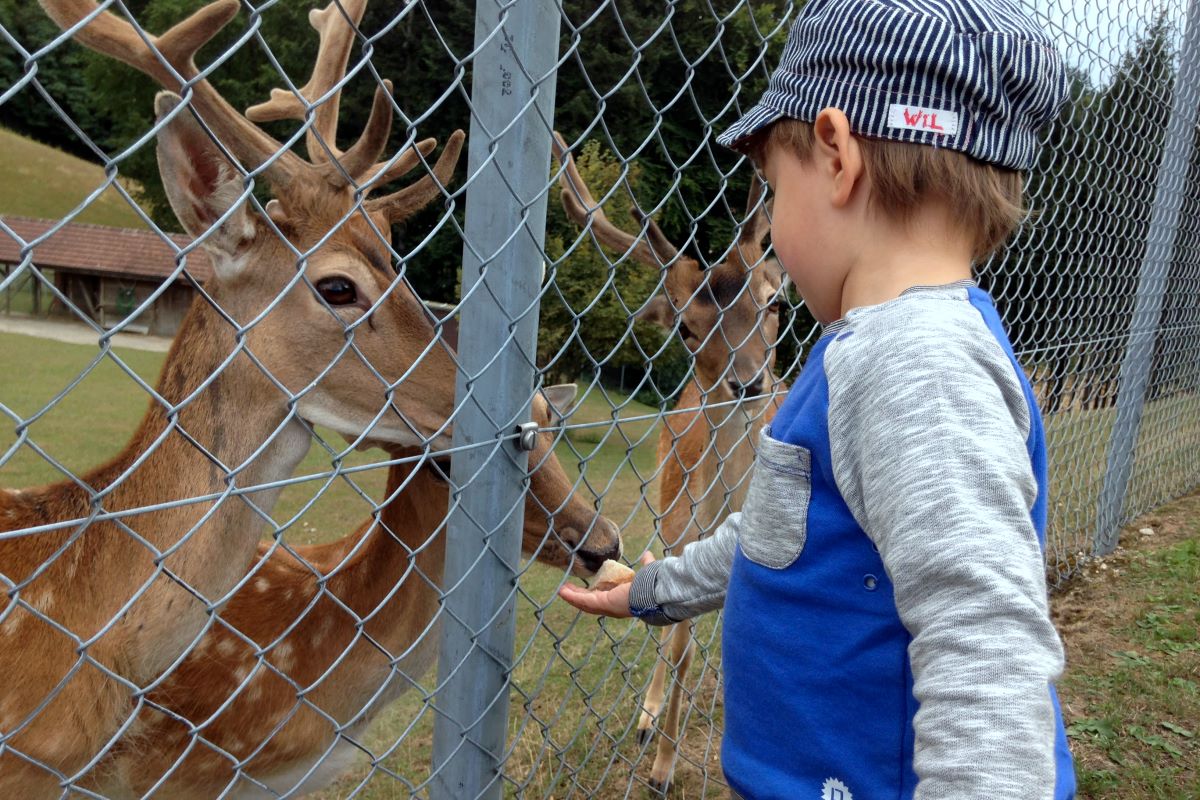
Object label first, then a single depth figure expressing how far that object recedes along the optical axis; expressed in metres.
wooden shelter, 31.59
